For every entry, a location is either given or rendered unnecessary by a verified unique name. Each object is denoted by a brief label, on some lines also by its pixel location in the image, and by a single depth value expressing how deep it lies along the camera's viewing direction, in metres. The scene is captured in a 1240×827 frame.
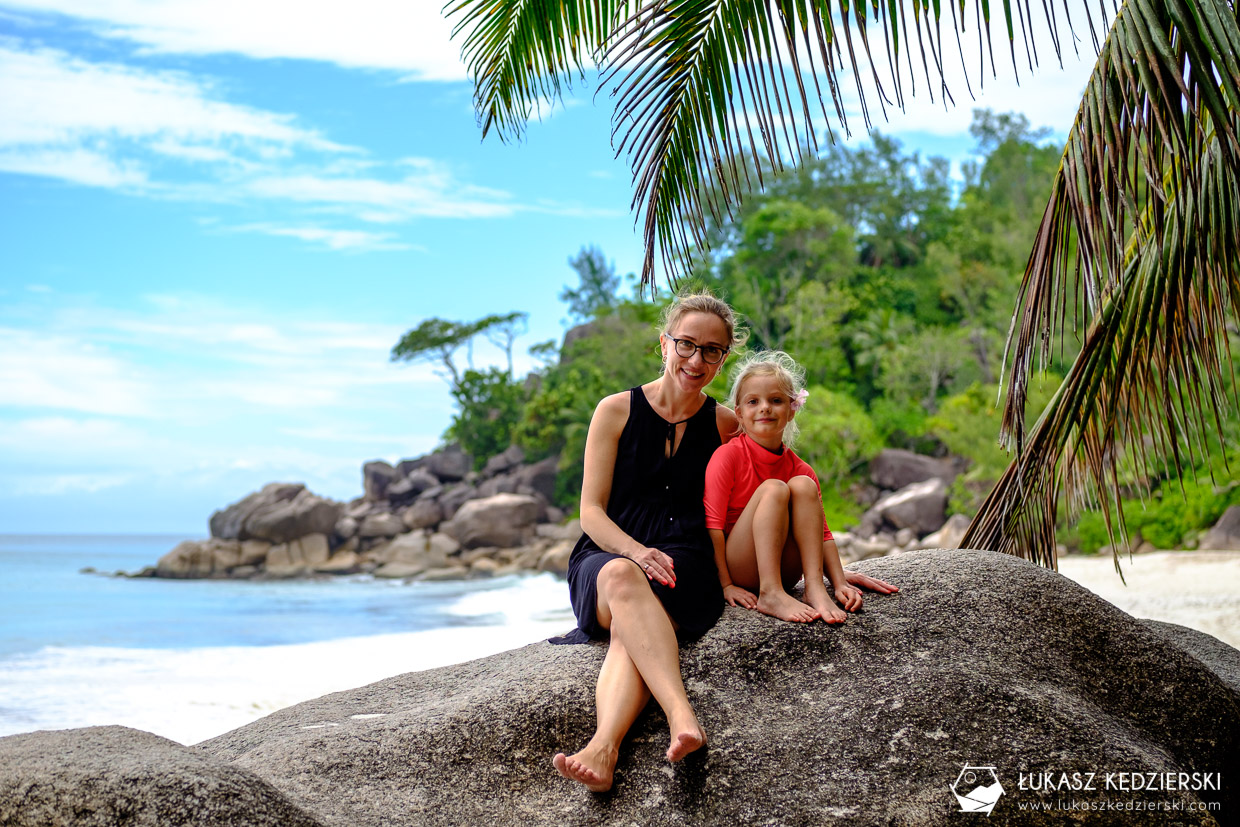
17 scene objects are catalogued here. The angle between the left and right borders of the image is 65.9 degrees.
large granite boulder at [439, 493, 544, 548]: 35.75
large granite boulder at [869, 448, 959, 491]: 30.95
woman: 3.27
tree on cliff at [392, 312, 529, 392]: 47.03
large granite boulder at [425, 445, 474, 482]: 43.88
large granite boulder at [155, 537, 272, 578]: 36.62
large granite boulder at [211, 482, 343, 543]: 36.91
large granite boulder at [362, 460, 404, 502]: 43.81
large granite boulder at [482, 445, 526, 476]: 41.91
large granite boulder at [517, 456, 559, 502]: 38.91
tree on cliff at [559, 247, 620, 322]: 56.61
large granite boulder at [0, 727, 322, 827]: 2.62
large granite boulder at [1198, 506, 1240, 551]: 19.27
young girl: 3.61
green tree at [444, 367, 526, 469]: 43.91
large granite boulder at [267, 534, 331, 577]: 36.72
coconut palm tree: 3.12
